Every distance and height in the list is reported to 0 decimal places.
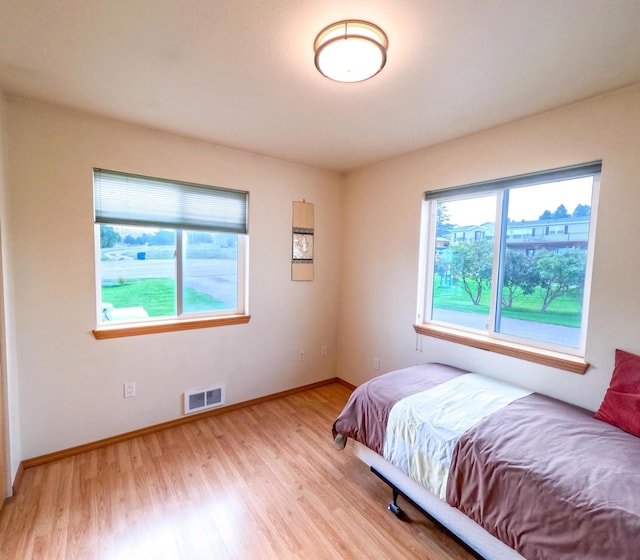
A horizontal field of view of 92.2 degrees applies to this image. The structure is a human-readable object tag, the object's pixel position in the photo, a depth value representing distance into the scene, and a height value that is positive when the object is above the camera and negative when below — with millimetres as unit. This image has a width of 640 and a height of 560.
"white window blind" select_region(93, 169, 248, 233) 2275 +436
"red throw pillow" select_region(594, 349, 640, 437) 1562 -667
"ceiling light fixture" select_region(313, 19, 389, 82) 1286 +922
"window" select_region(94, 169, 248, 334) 2338 +60
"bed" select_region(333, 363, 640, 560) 1123 -884
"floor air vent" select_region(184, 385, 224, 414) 2697 -1271
